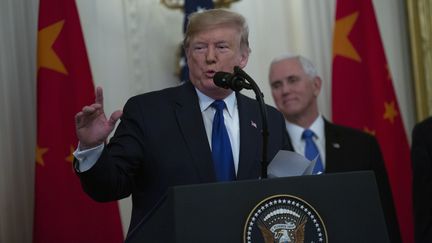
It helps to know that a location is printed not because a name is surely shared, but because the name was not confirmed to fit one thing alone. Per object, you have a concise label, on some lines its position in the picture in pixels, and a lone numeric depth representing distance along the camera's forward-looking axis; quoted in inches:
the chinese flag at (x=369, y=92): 367.9
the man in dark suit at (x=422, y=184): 260.5
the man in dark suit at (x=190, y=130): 179.5
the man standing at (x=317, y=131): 310.7
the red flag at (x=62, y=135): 282.5
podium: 126.6
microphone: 156.3
